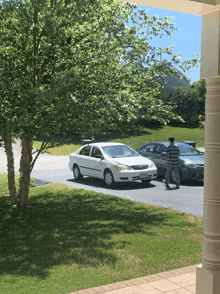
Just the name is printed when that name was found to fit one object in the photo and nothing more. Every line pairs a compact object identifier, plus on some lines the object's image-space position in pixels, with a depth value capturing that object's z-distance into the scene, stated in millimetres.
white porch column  4152
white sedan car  13891
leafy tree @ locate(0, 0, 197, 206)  8273
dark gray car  14375
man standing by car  13172
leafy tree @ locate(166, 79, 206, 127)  48969
